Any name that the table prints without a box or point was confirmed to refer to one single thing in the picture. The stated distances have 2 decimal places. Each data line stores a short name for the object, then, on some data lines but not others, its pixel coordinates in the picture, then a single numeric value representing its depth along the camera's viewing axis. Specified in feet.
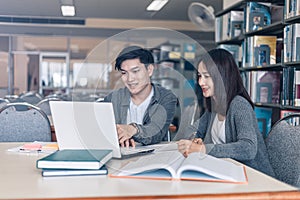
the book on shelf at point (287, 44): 9.83
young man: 4.95
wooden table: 3.26
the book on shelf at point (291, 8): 9.57
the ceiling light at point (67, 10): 18.30
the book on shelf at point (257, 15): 12.23
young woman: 5.38
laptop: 4.50
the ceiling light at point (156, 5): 21.84
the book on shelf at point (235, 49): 14.18
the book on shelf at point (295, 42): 9.53
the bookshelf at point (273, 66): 9.87
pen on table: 5.64
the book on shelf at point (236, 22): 13.83
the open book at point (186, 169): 3.67
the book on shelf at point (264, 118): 12.27
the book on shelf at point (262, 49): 11.88
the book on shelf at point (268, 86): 11.88
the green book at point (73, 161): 3.95
